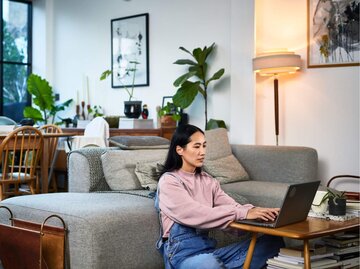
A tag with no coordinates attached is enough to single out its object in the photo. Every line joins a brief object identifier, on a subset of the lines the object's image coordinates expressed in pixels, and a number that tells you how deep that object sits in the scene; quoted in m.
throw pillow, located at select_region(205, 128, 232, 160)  4.58
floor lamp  4.95
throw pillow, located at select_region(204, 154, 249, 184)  4.46
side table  2.25
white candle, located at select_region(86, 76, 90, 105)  7.38
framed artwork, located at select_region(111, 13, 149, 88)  6.64
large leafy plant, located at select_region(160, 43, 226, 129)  5.64
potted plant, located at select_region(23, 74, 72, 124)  7.30
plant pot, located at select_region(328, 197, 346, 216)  2.67
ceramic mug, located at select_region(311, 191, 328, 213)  2.74
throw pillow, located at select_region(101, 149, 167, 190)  3.65
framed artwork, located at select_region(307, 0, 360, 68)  4.93
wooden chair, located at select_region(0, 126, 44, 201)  4.55
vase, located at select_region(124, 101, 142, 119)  6.26
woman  2.49
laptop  2.34
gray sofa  2.79
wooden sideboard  5.95
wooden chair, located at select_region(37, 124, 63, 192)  5.69
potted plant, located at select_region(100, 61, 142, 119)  6.26
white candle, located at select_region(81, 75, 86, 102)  7.43
